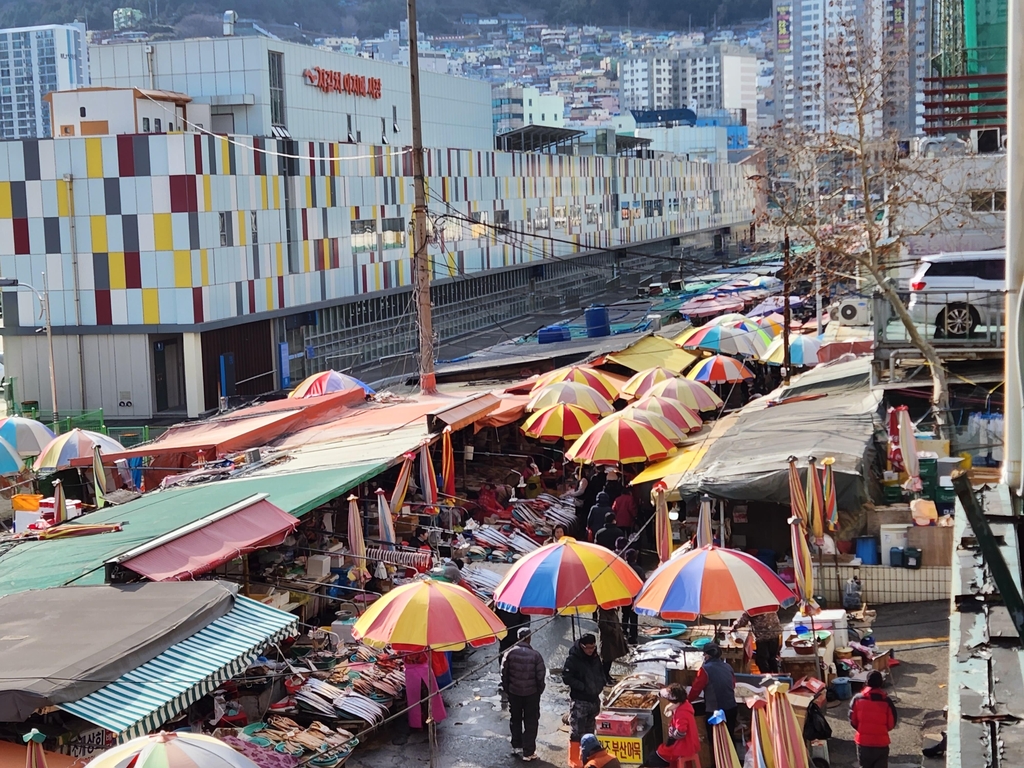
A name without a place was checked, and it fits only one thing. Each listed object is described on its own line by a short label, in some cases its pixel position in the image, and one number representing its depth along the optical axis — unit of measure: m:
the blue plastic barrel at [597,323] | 37.25
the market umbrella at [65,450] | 21.27
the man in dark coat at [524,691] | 11.31
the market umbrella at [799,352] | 30.75
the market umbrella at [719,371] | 27.78
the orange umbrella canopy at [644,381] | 25.42
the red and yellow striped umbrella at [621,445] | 19.00
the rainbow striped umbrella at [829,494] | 15.29
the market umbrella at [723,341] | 31.83
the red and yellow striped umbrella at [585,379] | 24.66
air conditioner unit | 33.62
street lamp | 29.34
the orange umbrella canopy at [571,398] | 22.92
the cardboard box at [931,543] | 15.27
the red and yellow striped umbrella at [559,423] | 21.66
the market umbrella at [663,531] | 15.45
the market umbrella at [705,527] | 14.88
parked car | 19.58
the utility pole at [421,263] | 23.06
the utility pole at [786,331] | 28.53
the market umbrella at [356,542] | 14.86
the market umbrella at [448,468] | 18.56
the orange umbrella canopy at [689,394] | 23.44
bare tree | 19.17
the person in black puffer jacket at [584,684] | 11.30
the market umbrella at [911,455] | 16.50
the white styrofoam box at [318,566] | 15.10
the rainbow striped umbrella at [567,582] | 12.10
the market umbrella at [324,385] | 26.33
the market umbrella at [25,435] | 23.58
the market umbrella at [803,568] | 13.75
